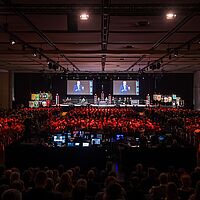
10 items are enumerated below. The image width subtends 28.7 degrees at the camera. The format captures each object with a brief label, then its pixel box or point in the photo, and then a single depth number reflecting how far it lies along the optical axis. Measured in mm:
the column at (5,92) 41750
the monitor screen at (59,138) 16208
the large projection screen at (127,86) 48562
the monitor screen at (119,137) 17233
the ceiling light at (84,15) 10080
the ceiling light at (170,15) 10161
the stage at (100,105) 45316
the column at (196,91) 44500
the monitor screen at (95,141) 16391
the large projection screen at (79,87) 49062
